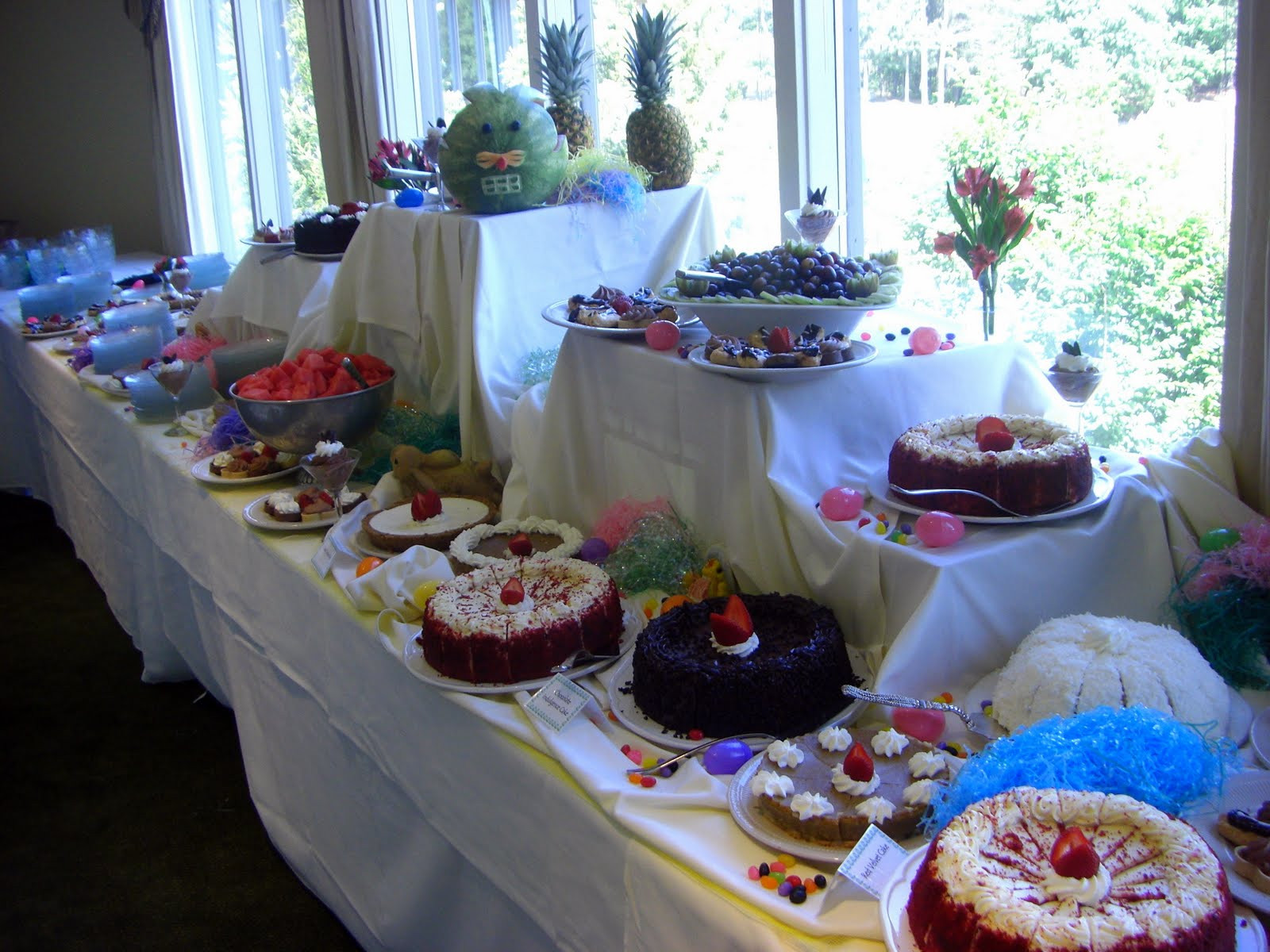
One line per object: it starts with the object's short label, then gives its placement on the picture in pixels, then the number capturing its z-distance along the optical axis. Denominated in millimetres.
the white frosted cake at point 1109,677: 1103
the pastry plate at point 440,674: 1354
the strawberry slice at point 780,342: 1459
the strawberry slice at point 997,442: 1352
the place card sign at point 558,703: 1262
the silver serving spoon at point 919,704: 1143
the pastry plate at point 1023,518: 1294
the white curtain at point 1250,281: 1309
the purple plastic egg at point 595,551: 1658
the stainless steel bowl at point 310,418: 2127
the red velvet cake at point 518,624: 1359
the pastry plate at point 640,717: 1203
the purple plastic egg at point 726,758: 1144
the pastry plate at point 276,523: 1973
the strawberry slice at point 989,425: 1389
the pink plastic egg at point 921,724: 1153
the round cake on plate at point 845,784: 1013
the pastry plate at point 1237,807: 889
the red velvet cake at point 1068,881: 745
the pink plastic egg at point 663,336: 1655
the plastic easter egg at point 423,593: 1560
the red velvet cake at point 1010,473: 1301
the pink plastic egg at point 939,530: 1266
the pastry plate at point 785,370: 1418
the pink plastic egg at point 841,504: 1375
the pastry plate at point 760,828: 1002
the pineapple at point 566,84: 2336
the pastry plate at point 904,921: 820
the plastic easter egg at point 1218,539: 1311
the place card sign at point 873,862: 924
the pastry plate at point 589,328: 1710
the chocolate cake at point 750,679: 1188
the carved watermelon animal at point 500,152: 1996
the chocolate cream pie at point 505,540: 1642
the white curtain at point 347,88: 3531
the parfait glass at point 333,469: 1931
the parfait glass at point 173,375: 2566
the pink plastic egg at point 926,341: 1580
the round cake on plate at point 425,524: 1782
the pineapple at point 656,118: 2115
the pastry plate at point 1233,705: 1157
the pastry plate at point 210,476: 2230
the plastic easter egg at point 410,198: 2285
